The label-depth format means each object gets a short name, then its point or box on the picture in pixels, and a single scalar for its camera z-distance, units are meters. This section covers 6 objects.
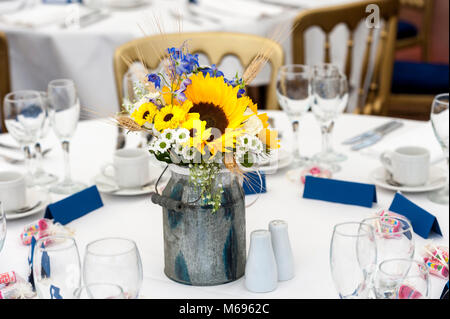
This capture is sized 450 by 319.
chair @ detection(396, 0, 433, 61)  4.06
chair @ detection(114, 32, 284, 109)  2.26
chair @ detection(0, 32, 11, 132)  2.48
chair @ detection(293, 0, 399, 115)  2.48
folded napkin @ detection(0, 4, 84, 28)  2.82
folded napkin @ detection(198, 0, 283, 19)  2.87
